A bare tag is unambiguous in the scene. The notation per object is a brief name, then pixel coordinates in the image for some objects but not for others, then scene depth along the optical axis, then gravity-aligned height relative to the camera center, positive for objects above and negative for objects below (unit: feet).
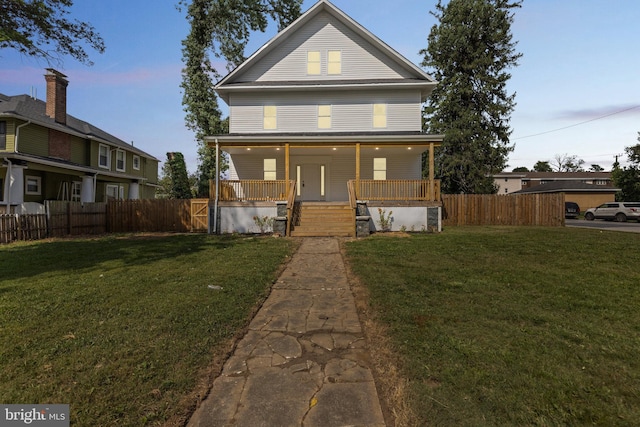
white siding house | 52.90 +19.58
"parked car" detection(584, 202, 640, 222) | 76.38 -0.18
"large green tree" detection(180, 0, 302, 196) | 77.46 +41.33
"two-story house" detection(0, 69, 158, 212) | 53.47 +11.99
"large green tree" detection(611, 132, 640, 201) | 102.04 +10.84
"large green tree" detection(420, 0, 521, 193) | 82.58 +32.39
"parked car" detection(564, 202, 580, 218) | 95.04 +0.11
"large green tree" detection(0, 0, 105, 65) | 32.27 +21.61
